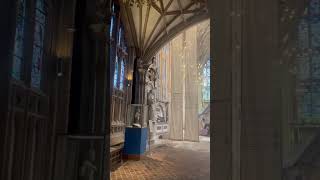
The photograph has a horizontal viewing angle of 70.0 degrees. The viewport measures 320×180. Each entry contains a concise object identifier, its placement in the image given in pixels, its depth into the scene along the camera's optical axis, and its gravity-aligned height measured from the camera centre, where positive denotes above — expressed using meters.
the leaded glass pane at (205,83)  19.65 +2.39
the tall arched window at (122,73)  8.11 +1.32
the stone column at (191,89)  14.20 +1.43
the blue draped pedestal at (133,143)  7.26 -1.06
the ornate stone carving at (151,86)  10.01 +1.08
